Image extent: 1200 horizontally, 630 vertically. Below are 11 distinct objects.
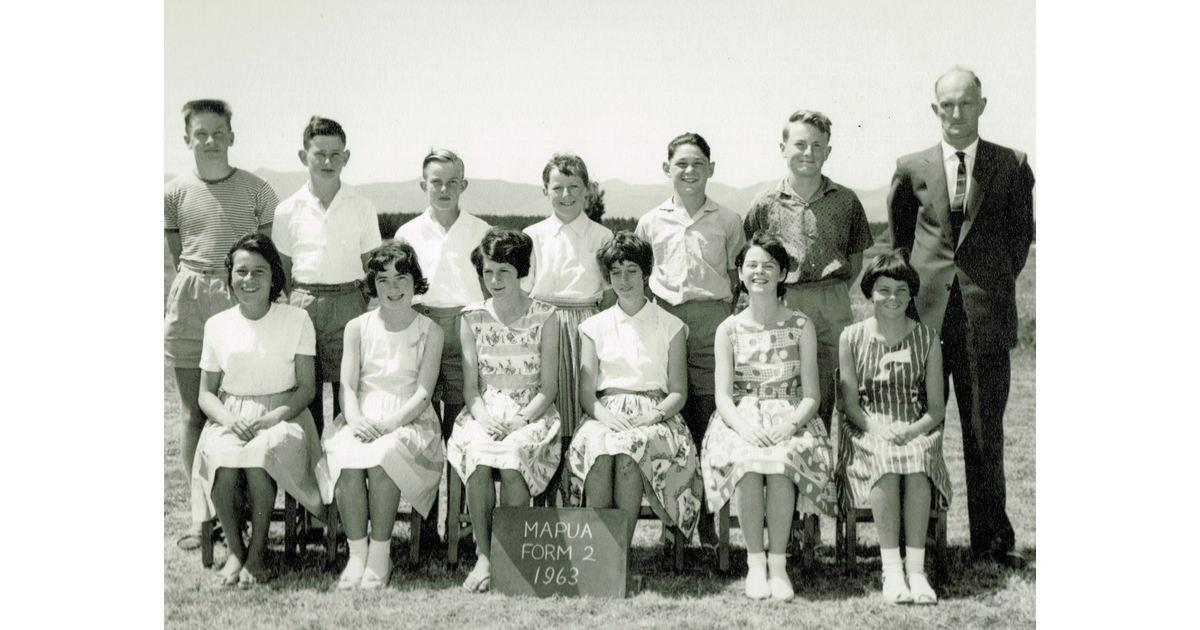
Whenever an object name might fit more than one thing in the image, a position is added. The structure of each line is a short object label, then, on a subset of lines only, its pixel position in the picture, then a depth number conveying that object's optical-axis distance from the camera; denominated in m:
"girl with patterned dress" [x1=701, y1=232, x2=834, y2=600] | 3.77
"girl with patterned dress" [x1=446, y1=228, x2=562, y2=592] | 3.89
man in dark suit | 4.14
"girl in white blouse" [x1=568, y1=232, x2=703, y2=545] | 3.88
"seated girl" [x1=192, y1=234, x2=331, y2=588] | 3.93
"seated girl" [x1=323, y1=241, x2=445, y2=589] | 3.89
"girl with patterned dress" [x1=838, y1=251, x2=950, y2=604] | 3.78
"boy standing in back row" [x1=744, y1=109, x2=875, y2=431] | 4.32
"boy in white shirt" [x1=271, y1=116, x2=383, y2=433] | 4.46
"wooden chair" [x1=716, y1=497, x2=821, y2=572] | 3.91
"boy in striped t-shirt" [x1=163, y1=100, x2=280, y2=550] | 4.48
